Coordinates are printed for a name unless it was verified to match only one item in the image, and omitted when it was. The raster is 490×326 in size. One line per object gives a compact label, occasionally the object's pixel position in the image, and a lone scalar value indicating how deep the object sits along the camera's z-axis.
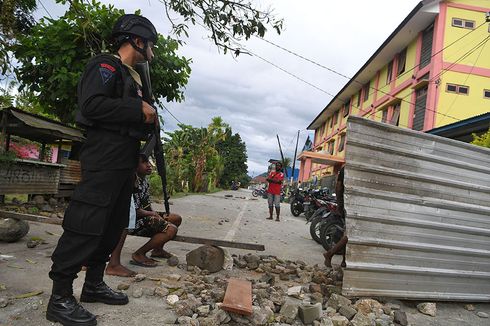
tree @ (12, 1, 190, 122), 7.20
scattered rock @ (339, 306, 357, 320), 3.10
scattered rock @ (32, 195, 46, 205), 7.93
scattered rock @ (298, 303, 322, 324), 2.89
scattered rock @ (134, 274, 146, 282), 3.37
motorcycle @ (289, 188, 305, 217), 14.23
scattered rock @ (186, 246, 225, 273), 4.06
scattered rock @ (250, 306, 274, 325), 2.68
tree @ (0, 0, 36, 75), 5.61
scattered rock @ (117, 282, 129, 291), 3.08
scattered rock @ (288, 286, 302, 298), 3.59
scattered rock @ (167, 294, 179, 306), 2.91
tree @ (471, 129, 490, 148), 7.48
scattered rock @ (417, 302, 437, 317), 3.57
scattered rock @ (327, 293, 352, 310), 3.27
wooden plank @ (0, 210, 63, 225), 3.63
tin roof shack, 7.18
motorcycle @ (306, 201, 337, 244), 7.56
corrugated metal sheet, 3.60
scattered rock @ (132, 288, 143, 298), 2.96
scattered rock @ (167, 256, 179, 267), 4.11
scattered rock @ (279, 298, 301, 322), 2.90
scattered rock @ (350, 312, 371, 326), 2.97
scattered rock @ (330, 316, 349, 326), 2.92
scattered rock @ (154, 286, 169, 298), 3.06
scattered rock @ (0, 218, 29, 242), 4.11
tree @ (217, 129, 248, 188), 59.31
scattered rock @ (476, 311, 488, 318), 3.76
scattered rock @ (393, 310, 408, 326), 3.20
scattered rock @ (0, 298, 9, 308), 2.46
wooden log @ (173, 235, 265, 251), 3.87
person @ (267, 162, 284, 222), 11.38
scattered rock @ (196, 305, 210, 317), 2.71
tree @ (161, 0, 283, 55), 5.04
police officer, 2.26
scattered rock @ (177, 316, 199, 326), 2.53
